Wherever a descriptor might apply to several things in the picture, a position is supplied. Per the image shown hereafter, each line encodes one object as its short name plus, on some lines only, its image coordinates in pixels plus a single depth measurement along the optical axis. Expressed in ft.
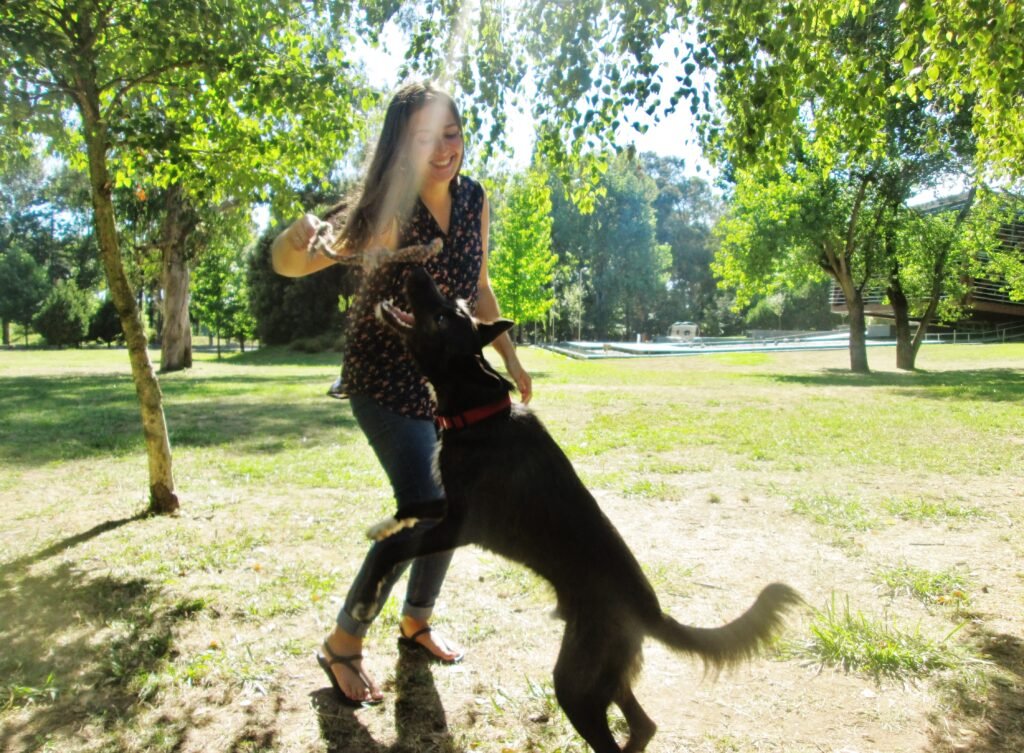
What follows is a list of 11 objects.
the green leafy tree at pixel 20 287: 162.91
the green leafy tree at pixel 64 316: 150.00
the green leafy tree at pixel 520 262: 100.01
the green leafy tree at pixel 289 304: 119.44
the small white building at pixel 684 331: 182.27
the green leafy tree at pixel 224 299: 128.88
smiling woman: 8.87
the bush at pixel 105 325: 161.68
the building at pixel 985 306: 134.21
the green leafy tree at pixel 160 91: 15.26
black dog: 7.68
